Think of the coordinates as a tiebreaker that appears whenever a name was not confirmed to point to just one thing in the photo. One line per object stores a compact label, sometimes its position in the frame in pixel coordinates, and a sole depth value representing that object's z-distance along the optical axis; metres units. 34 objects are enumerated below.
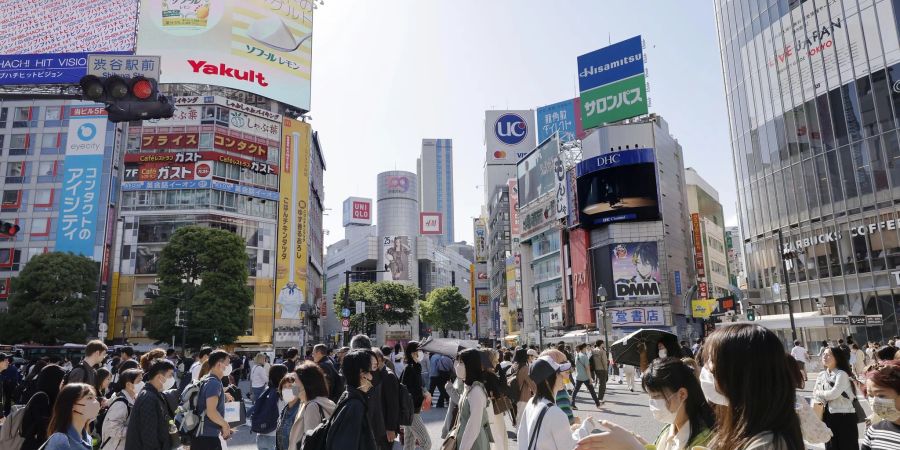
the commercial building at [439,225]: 131.75
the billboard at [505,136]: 104.94
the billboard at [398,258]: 106.44
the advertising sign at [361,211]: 143.75
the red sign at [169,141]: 51.41
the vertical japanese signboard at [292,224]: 52.22
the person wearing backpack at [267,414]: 7.25
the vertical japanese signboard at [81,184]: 48.44
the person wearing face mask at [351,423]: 4.34
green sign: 52.34
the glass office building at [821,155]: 33.97
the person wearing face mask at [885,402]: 3.83
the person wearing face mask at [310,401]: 5.35
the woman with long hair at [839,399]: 6.67
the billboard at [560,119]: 81.94
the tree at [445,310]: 81.06
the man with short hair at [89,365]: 8.08
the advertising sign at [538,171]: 58.09
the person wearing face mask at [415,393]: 8.10
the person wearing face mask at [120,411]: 5.91
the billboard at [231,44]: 52.66
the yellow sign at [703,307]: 44.44
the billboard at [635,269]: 48.12
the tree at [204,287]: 40.00
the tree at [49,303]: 39.84
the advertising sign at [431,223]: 131.50
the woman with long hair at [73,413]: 4.52
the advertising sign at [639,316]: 47.06
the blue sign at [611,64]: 53.00
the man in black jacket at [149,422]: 5.49
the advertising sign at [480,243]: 97.44
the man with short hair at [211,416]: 6.29
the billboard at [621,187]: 48.75
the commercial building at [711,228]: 65.06
